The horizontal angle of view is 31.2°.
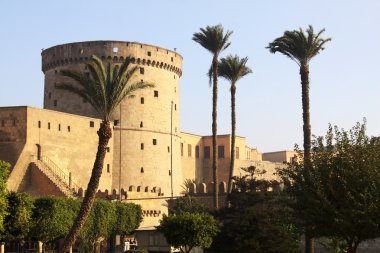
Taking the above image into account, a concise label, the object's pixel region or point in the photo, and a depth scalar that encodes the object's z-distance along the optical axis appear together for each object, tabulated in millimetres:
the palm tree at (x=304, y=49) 31188
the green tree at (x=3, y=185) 28453
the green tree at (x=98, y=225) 38688
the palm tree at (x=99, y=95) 27516
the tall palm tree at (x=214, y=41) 42719
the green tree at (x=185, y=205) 43812
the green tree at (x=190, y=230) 30672
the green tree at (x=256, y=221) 29438
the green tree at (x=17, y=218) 31891
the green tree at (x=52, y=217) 34469
